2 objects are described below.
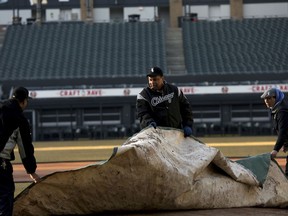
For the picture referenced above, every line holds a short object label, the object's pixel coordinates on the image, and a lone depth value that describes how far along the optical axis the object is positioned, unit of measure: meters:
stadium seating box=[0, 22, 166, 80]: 64.90
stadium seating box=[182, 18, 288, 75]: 64.20
